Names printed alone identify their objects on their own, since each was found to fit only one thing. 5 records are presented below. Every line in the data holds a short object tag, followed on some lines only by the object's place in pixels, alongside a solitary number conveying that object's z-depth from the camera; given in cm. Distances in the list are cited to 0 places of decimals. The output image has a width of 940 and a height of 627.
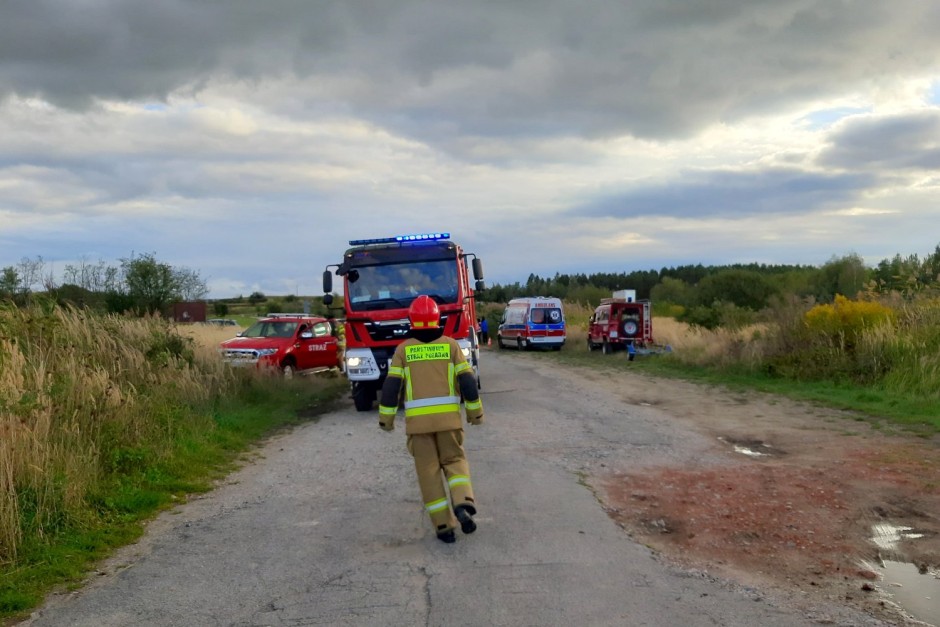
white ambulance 3666
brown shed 2633
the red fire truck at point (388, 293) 1434
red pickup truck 1918
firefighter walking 655
